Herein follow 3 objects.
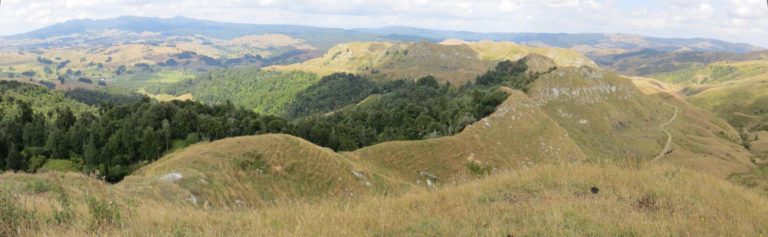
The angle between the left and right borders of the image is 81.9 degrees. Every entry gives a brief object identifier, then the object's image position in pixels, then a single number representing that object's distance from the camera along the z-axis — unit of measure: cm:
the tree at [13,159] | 7688
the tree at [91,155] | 8265
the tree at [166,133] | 9012
